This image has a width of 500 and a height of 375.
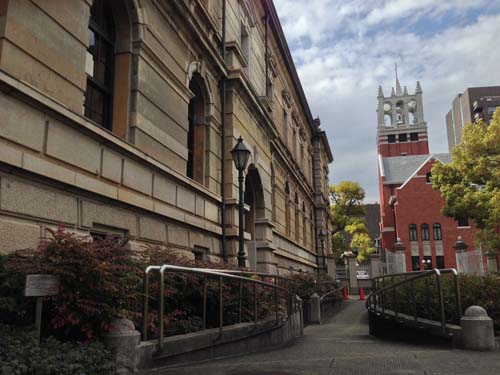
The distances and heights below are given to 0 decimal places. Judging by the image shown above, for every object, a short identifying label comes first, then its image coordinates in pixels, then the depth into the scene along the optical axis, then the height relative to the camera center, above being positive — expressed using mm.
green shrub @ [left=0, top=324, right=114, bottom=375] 4184 -497
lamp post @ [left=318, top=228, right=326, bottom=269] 36375 +3989
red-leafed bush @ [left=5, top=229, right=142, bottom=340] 5023 +123
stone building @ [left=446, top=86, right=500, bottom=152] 108375 +46080
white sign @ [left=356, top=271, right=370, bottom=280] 45766 +1662
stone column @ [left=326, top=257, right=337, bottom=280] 38444 +2089
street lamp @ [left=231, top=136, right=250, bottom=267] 12297 +3230
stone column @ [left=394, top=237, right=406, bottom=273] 39594 +2359
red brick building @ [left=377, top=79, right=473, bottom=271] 57438 +10281
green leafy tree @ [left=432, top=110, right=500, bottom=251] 26781 +6159
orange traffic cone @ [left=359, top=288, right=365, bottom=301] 33431 -160
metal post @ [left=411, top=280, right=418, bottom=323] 9495 -117
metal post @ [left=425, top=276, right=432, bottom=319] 9297 -63
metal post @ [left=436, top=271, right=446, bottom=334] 8180 -170
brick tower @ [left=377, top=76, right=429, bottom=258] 67938 +25284
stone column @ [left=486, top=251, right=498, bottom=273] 27012 +1651
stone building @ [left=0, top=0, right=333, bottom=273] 6828 +3322
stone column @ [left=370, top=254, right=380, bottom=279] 42281 +2388
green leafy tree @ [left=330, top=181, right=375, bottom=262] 56281 +8955
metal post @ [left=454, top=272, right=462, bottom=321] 8156 -86
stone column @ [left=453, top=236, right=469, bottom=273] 28477 +2467
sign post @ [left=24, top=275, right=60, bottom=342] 4668 +94
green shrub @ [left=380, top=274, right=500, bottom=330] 8664 -59
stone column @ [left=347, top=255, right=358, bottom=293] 42906 +1625
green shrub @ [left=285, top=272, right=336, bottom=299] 17172 +309
